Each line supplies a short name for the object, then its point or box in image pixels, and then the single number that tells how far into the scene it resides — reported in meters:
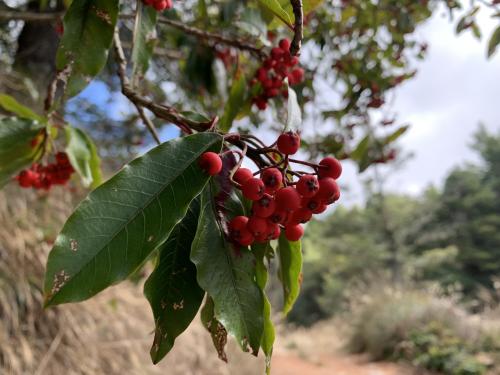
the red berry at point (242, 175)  0.12
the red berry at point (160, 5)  0.18
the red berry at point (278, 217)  0.12
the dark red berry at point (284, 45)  0.21
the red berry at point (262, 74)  0.23
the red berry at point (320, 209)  0.13
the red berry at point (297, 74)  0.25
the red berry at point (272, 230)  0.12
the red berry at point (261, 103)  0.26
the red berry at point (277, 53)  0.22
